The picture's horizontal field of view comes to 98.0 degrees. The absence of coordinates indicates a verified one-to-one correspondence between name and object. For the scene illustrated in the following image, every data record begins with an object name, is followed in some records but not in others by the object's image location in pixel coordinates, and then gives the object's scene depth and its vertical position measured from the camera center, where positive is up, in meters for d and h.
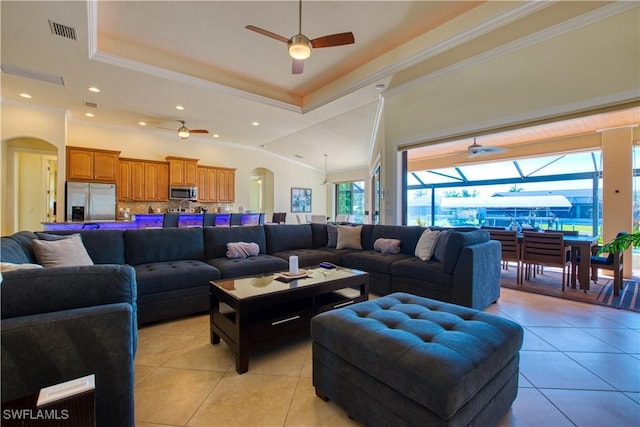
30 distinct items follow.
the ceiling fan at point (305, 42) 2.65 +1.76
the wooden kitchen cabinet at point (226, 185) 8.30 +0.81
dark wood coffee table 1.99 -0.81
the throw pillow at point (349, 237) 4.37 -0.40
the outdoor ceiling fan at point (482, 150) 5.31 +1.23
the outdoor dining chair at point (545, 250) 3.89 -0.53
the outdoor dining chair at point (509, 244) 4.37 -0.48
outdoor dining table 3.80 -0.62
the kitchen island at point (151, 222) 5.05 -0.24
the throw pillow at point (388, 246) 3.92 -0.47
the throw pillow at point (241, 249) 3.58 -0.50
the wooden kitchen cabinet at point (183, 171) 7.38 +1.08
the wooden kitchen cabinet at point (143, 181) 6.71 +0.76
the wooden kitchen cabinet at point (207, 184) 7.89 +0.78
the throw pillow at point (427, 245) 3.38 -0.40
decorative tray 2.56 -0.60
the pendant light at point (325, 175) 10.11 +1.49
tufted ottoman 1.13 -0.69
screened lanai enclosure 5.89 +0.51
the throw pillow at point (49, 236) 2.52 -0.24
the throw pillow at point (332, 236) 4.55 -0.39
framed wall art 10.32 +0.48
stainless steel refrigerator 5.79 +0.19
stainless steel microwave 7.36 +0.49
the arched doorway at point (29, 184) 5.87 +0.62
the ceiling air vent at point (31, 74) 3.88 +2.00
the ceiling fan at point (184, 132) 5.90 +1.70
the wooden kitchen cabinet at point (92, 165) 5.93 +1.02
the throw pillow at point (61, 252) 2.25 -0.36
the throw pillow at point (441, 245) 3.20 -0.38
